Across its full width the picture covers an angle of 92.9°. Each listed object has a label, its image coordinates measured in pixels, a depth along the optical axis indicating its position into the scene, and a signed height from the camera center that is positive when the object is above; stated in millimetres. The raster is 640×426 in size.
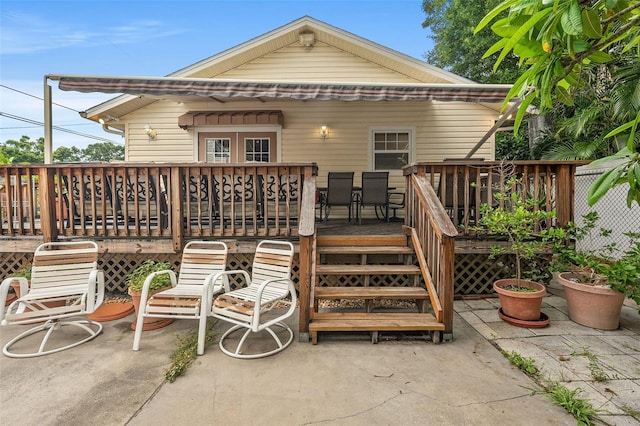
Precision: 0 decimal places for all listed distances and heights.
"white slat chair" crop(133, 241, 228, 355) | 2696 -844
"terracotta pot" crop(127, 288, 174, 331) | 3133 -1200
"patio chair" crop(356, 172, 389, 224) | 5688 +285
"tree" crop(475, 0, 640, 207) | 809 +477
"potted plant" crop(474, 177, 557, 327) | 3084 -843
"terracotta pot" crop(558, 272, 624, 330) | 2939 -1002
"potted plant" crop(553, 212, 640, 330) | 2844 -801
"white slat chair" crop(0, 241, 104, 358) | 2734 -823
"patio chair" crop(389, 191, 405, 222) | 6441 +18
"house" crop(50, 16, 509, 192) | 6773 +1975
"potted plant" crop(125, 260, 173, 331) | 3143 -857
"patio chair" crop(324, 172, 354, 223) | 5562 +277
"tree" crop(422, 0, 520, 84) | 12695 +7688
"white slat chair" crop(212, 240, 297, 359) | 2604 -871
